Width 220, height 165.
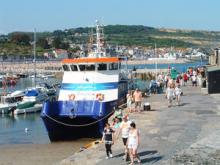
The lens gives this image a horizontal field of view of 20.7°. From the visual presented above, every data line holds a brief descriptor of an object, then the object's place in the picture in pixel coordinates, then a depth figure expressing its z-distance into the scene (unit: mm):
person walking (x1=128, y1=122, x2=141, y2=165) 17859
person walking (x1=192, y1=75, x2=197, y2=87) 49419
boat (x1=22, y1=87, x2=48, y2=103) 53188
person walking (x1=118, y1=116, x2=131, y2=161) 19034
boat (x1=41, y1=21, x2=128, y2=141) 31594
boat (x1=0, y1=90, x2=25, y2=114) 50619
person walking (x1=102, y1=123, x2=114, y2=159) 19516
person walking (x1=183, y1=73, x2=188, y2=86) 52344
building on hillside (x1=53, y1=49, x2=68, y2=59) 163600
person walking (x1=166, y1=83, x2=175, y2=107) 33656
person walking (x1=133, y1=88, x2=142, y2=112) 31062
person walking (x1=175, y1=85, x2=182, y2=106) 34125
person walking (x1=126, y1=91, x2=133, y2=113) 31406
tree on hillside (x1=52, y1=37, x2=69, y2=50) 184675
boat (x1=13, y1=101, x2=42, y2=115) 49781
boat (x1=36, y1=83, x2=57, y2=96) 60697
